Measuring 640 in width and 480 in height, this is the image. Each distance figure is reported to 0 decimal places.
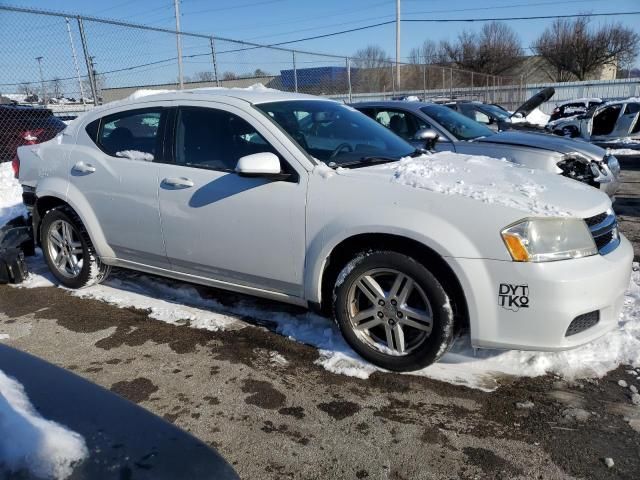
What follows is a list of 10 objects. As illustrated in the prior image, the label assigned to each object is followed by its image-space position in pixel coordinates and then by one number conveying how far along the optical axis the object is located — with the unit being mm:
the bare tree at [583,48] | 48969
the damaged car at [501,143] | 6121
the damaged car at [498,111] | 11117
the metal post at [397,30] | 33062
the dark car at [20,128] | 9836
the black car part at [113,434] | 1275
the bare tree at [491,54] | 51156
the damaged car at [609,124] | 15055
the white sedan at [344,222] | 2693
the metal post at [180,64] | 11209
